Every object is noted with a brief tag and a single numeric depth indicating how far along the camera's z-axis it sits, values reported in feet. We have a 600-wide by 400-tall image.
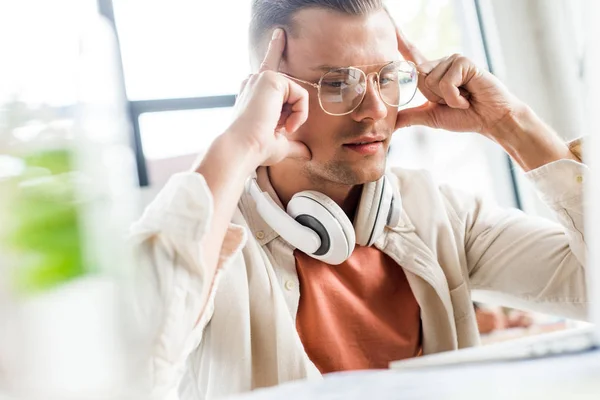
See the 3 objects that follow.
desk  1.56
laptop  1.91
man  3.16
